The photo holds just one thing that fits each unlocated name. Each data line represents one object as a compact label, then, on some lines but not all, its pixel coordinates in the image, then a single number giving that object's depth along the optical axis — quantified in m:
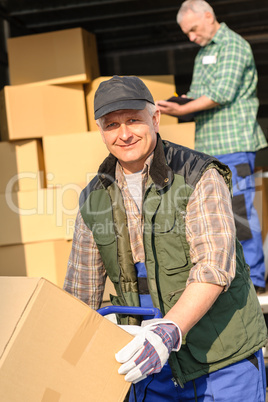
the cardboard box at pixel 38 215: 6.95
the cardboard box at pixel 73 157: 7.03
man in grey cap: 3.16
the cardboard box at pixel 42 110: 7.22
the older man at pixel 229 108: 6.78
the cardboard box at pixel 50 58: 7.39
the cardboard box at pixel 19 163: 7.26
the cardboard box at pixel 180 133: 7.00
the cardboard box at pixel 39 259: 6.95
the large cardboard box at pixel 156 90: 7.49
